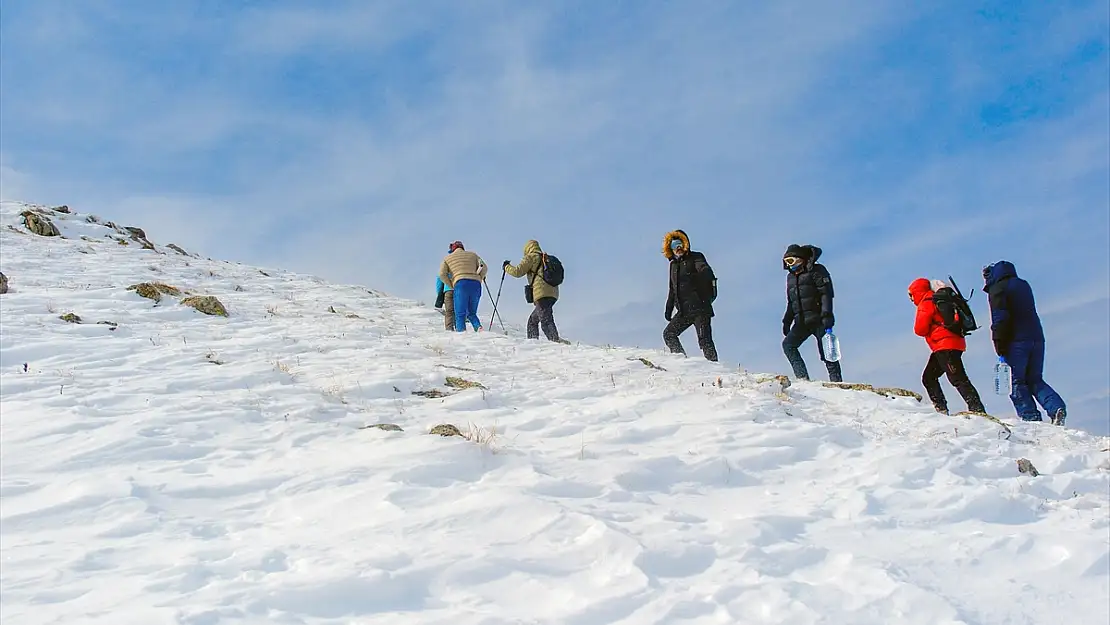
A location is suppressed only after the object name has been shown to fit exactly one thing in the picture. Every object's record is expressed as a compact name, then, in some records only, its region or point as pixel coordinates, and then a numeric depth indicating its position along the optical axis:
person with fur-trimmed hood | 11.36
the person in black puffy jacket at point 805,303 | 10.09
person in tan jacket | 13.83
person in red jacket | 9.04
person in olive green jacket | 13.30
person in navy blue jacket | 8.92
